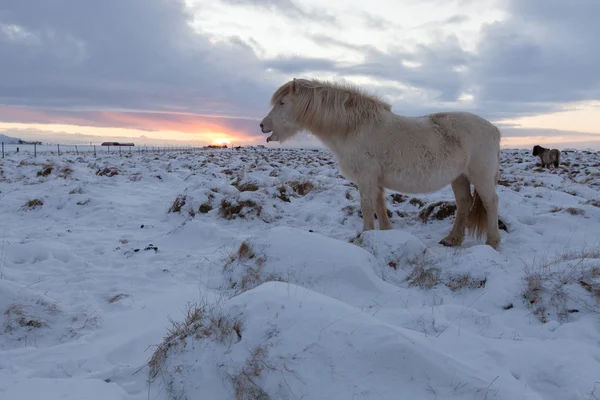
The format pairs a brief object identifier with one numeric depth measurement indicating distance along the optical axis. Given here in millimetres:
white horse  5176
